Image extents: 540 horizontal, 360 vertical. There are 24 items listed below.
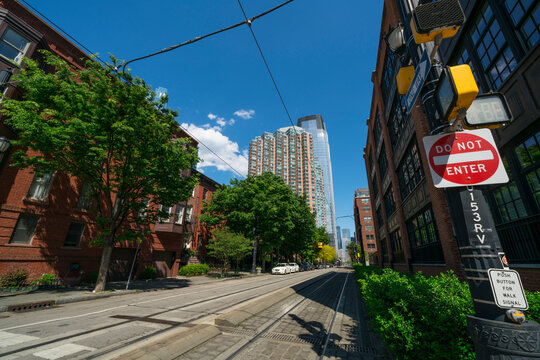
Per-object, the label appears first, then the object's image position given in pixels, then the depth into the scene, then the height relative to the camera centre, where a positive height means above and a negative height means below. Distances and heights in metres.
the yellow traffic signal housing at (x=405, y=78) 3.21 +2.58
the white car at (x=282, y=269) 32.97 -1.61
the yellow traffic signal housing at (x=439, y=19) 2.34 +2.48
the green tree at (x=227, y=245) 25.17 +1.29
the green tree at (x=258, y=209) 30.47 +6.64
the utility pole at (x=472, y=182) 1.76 +0.79
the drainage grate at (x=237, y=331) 6.08 -1.98
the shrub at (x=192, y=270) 25.08 -1.51
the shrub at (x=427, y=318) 2.86 -0.80
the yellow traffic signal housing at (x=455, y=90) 1.98 +1.55
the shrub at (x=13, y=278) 12.18 -1.47
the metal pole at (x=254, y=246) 32.11 +1.63
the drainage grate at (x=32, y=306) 8.28 -2.05
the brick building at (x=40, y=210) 12.99 +2.67
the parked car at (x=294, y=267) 38.32 -1.42
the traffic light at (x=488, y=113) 2.30 +1.51
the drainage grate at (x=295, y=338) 5.71 -2.01
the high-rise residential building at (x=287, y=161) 140.38 +60.78
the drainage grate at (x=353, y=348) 5.23 -2.03
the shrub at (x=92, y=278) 15.96 -1.69
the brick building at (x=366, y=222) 69.98 +11.91
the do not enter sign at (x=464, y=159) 2.26 +1.04
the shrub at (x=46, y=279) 13.67 -1.60
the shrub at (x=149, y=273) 20.33 -1.59
